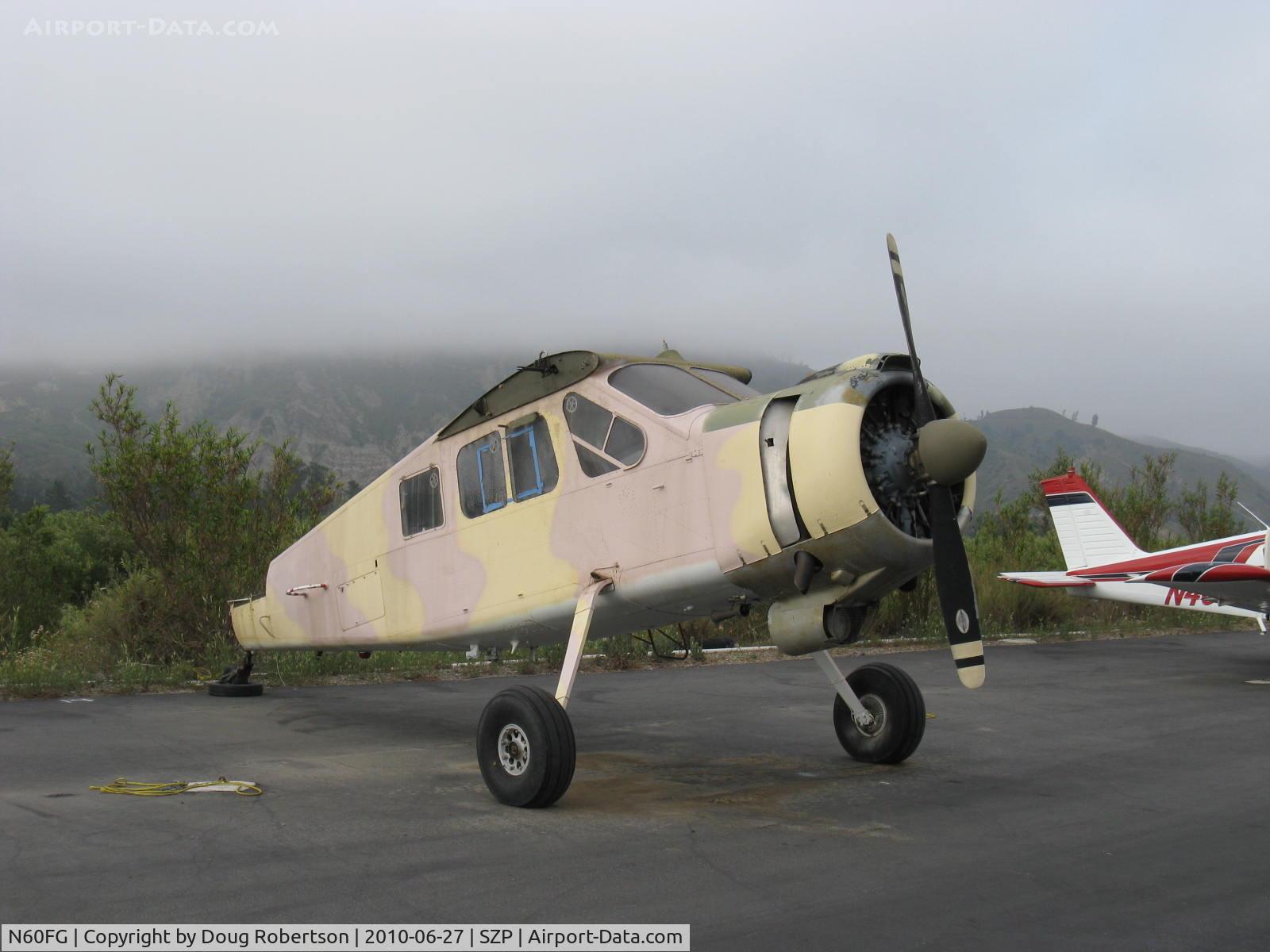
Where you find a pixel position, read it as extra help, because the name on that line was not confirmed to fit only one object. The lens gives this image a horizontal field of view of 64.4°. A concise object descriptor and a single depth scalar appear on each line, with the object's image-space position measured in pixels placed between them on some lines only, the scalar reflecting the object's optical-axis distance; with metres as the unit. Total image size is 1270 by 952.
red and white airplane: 15.74
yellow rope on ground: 6.71
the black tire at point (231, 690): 12.30
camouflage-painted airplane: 6.27
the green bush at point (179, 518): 14.61
